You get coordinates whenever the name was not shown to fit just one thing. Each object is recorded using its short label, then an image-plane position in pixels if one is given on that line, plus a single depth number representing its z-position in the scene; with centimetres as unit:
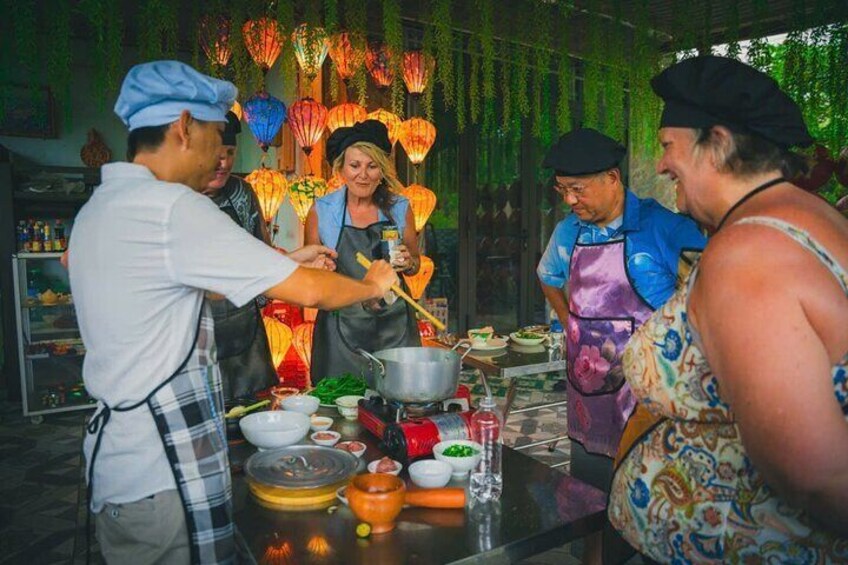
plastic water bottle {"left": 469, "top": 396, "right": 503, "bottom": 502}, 173
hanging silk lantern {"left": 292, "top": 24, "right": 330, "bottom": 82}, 256
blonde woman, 334
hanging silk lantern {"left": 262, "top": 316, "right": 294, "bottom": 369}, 489
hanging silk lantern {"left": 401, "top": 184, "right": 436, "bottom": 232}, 616
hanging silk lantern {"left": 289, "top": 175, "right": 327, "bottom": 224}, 539
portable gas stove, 191
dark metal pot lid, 171
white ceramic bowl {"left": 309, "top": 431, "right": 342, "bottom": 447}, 207
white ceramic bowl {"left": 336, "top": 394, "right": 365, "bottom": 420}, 240
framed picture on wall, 728
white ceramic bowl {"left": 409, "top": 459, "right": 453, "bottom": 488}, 173
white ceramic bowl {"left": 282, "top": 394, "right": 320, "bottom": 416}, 231
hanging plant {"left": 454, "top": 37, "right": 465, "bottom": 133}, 290
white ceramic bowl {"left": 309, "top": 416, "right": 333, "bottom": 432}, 226
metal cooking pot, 200
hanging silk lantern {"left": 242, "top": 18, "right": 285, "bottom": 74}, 244
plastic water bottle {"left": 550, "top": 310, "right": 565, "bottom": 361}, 399
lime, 149
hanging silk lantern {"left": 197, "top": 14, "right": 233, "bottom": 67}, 239
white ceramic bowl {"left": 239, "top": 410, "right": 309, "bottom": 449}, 200
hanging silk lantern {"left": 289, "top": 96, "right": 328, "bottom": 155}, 534
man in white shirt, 141
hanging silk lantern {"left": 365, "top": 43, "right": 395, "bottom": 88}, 552
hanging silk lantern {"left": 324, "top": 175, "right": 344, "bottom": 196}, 563
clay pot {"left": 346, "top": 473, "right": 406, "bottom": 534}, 150
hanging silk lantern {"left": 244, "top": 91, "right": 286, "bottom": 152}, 505
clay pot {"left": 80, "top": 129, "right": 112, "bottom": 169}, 763
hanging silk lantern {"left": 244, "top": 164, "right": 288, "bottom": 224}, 532
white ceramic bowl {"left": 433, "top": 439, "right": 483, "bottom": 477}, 182
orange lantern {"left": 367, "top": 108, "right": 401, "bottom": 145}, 589
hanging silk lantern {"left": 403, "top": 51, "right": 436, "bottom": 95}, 559
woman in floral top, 106
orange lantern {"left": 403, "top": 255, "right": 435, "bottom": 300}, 596
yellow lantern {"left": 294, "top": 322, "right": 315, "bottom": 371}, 514
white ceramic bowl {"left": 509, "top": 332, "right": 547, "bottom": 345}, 418
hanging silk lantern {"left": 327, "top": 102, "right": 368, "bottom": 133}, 557
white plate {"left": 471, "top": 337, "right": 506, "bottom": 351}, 415
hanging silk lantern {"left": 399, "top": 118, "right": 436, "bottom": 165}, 606
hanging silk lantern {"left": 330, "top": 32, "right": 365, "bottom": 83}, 262
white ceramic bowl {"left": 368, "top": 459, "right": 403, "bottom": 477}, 186
